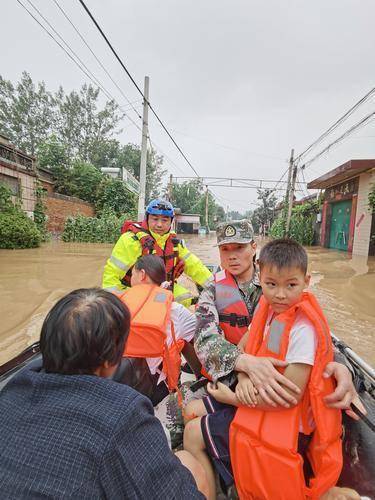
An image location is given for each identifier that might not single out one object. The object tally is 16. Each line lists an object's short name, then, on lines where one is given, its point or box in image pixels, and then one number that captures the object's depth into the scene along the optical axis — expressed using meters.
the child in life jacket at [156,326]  1.58
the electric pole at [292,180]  17.26
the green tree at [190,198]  46.19
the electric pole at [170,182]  25.70
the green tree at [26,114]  29.30
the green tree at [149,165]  32.41
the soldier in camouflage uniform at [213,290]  1.48
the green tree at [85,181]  18.58
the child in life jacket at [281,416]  1.08
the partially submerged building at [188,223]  36.47
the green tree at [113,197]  19.02
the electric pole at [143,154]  9.66
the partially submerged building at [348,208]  11.84
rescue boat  1.15
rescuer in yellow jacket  2.78
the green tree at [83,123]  31.64
